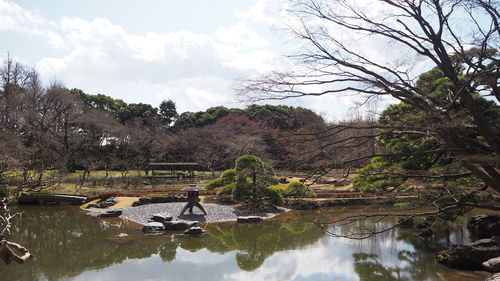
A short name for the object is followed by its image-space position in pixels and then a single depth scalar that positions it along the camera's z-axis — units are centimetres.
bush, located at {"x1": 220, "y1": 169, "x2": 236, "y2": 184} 1909
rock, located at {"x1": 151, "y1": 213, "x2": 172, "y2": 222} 1371
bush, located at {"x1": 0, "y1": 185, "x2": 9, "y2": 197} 1664
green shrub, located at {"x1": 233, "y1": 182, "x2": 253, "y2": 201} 1669
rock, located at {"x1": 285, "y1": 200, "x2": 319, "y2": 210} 1748
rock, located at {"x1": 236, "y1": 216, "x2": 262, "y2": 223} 1446
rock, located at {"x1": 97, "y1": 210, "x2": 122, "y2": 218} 1524
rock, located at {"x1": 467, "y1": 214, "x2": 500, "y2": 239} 1041
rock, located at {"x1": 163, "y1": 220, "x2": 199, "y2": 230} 1281
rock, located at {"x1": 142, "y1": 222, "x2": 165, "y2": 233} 1252
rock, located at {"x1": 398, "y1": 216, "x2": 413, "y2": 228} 1245
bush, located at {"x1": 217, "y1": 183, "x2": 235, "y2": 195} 1844
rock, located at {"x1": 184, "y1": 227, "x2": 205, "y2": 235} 1213
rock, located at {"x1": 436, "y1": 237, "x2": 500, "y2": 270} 839
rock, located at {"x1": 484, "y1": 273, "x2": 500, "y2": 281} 618
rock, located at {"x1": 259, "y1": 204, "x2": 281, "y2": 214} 1641
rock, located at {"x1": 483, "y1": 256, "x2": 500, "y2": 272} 784
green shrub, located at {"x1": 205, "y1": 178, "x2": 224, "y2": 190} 1942
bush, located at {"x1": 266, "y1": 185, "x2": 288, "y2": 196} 1716
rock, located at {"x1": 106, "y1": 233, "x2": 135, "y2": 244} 1134
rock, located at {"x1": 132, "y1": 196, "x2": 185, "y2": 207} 1766
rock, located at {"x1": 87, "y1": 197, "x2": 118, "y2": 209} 1725
